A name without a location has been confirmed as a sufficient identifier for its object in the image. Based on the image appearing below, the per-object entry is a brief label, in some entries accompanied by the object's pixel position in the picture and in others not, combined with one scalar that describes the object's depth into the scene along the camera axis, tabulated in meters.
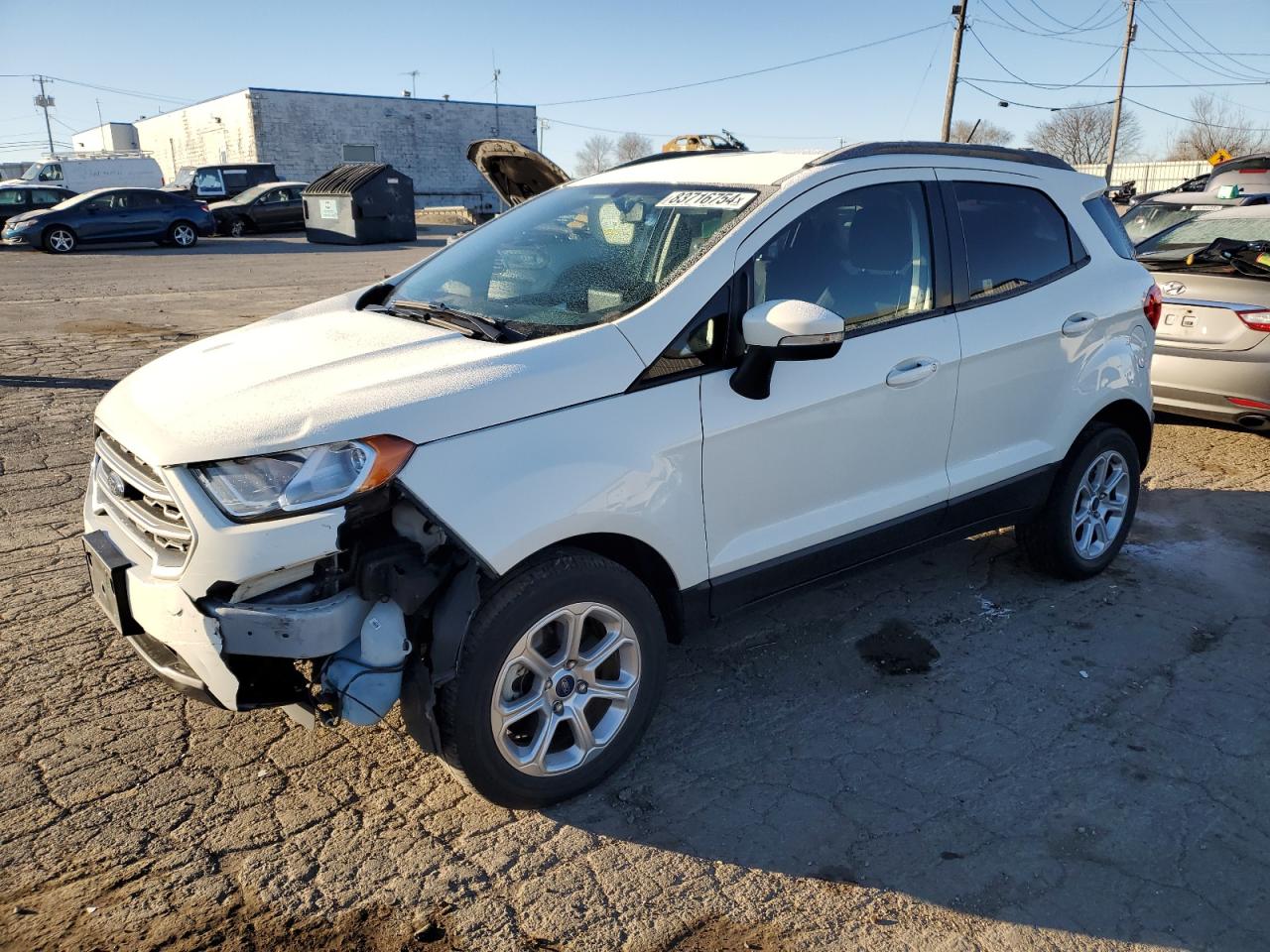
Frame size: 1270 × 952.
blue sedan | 21.94
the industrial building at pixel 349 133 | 49.22
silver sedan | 6.39
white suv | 2.60
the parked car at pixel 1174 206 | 8.77
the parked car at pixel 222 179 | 30.83
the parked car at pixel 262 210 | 27.50
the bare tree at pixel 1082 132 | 73.12
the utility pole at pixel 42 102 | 106.50
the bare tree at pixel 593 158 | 88.51
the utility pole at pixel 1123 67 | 41.09
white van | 39.06
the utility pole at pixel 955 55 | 29.45
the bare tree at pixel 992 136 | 48.46
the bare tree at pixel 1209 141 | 62.88
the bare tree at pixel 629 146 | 77.60
